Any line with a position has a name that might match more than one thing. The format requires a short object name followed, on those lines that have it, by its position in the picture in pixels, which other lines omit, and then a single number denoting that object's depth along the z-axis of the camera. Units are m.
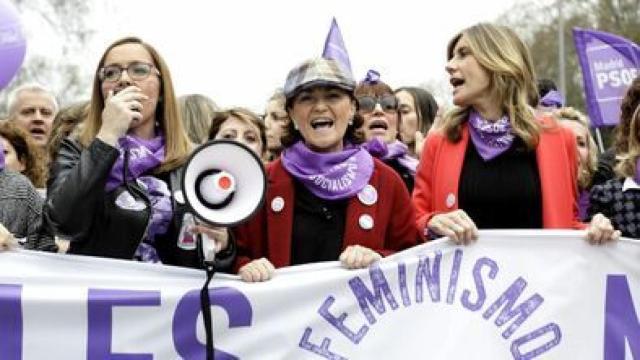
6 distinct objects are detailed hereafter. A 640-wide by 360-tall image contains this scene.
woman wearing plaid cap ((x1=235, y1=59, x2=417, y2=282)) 4.23
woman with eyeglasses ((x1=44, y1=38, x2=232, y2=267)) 3.91
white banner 4.11
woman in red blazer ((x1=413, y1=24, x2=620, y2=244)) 4.38
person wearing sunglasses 5.59
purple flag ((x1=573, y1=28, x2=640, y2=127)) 9.34
